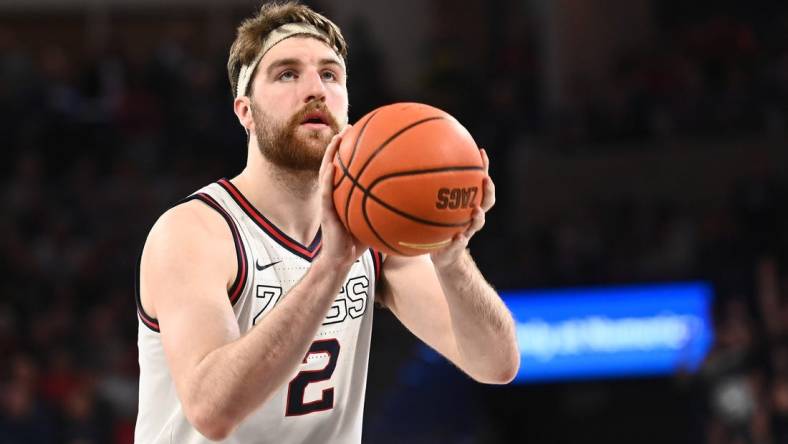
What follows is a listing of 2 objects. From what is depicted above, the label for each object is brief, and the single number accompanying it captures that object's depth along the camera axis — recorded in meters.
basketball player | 6.02
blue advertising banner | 20.41
